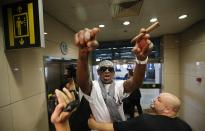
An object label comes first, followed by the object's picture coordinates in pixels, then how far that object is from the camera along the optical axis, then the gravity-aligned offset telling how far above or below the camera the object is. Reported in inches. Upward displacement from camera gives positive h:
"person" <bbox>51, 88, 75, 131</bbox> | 20.8 -7.1
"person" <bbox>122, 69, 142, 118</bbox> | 119.4 -33.2
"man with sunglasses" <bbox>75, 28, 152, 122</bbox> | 38.7 -8.0
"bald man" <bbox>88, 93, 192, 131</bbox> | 43.1 -17.9
